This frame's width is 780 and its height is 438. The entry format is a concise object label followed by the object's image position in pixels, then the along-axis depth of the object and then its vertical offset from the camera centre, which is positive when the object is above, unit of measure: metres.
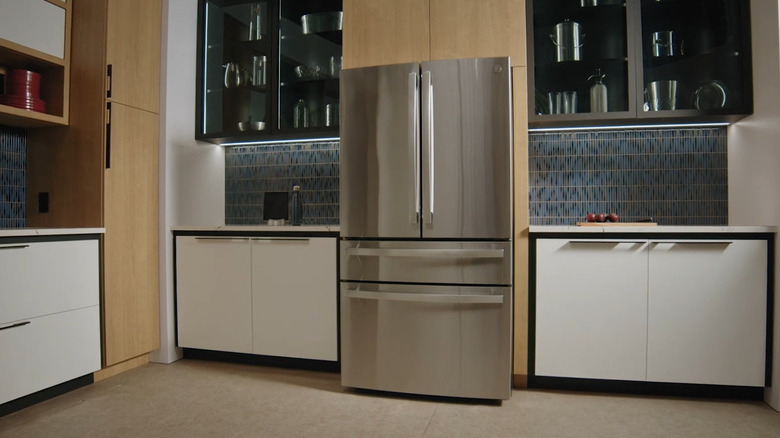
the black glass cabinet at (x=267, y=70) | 3.10 +1.00
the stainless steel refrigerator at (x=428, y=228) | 2.25 -0.03
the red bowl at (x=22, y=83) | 2.50 +0.73
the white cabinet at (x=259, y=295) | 2.68 -0.41
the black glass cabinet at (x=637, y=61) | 2.57 +0.88
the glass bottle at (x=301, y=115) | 3.11 +0.69
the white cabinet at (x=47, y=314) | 2.10 -0.42
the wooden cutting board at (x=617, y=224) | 2.41 -0.01
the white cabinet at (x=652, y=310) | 2.25 -0.42
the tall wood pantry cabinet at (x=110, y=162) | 2.62 +0.34
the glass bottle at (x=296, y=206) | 3.20 +0.11
